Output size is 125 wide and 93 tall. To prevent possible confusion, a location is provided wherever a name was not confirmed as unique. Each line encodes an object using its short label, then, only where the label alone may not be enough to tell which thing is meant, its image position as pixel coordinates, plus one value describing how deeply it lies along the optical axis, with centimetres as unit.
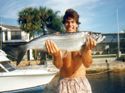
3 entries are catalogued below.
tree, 1967
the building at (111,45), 1901
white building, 2191
